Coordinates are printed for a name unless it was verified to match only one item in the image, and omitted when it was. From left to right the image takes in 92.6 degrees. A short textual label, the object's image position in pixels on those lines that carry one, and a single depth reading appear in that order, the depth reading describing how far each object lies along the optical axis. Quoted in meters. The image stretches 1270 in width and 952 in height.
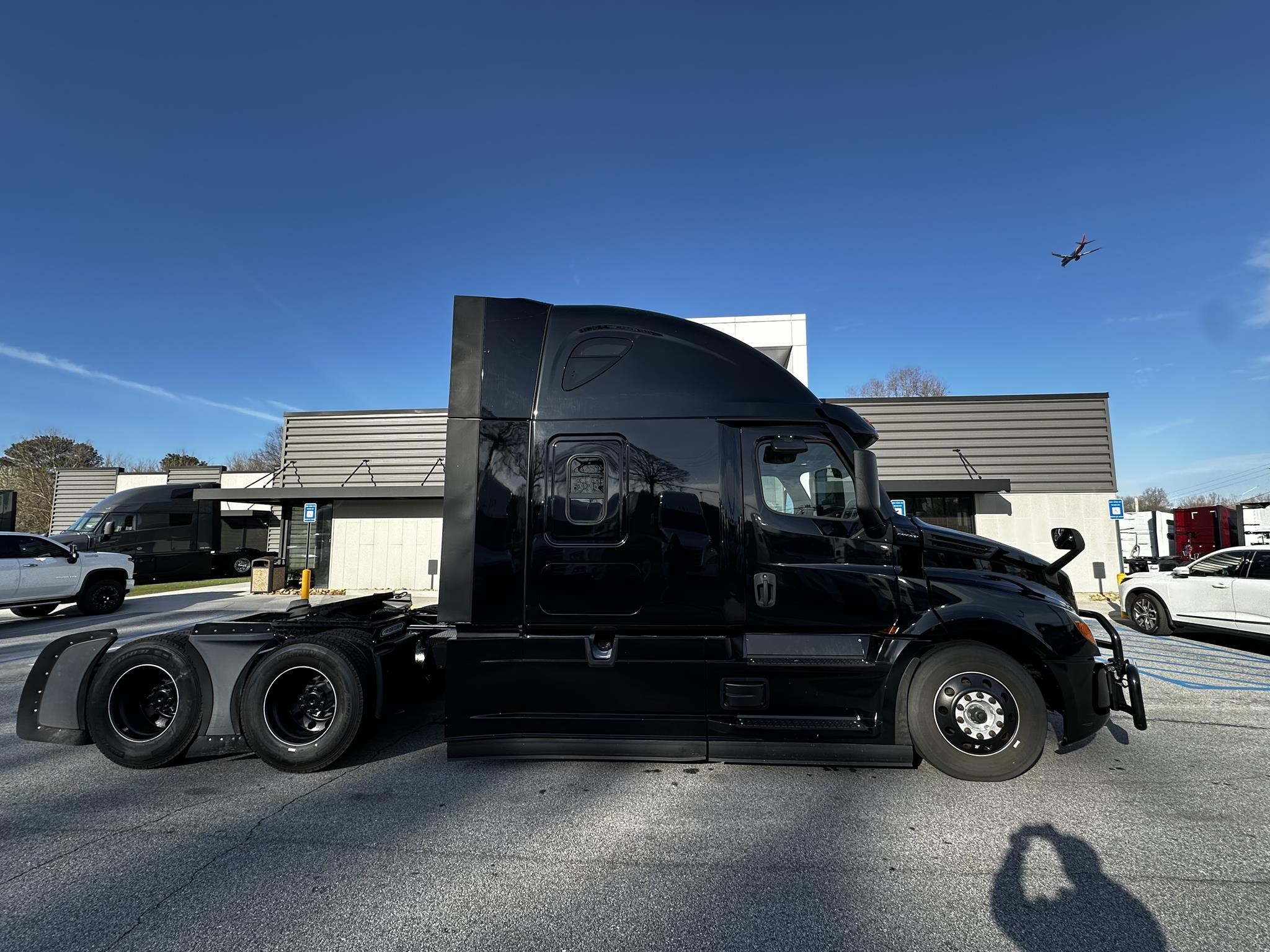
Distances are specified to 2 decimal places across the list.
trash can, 16.92
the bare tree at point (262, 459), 55.69
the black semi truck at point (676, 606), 3.89
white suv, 8.52
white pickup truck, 11.11
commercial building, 16.14
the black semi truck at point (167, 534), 18.45
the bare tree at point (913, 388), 39.88
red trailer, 19.17
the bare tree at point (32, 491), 34.44
